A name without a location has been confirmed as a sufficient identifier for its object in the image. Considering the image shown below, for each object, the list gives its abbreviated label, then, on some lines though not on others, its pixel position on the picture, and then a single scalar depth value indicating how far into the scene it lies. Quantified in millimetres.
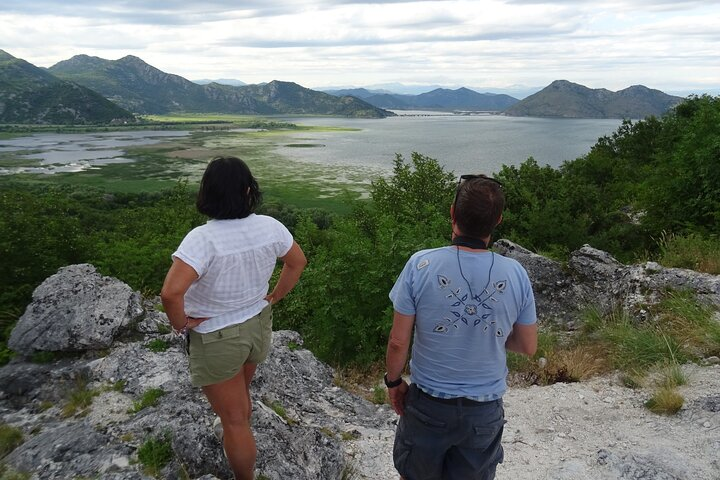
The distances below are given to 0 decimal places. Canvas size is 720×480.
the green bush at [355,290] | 7676
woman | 2904
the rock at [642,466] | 4152
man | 2664
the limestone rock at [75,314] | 5965
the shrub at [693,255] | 8414
